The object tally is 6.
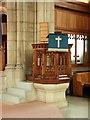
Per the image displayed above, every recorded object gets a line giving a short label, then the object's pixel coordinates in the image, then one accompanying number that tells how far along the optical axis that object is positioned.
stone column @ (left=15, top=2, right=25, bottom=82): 6.52
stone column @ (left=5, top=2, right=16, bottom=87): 6.59
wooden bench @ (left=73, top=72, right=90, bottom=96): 6.98
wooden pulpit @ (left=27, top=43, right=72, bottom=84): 5.65
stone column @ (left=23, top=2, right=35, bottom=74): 6.60
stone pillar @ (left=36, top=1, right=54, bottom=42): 6.61
